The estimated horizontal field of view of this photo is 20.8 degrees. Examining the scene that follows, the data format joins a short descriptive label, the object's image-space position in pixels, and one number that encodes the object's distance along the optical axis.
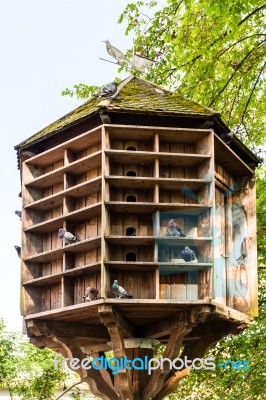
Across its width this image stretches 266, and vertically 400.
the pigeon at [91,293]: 6.47
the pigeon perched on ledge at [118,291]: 6.26
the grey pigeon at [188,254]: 6.45
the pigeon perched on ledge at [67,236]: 6.80
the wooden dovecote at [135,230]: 6.56
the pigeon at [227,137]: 7.38
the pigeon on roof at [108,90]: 7.24
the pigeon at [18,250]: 7.35
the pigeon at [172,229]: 6.52
